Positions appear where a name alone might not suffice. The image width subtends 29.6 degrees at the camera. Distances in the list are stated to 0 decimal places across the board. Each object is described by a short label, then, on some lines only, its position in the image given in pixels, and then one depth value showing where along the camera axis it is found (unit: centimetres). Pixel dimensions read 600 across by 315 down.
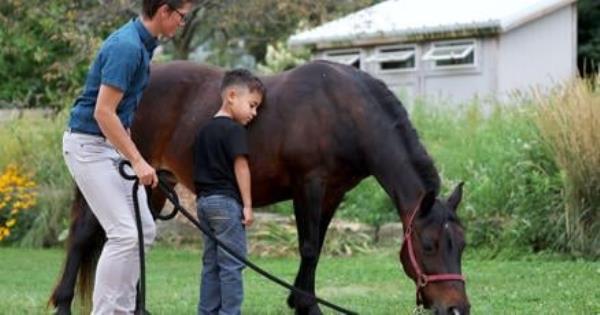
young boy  632
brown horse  678
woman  554
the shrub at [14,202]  1297
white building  2058
